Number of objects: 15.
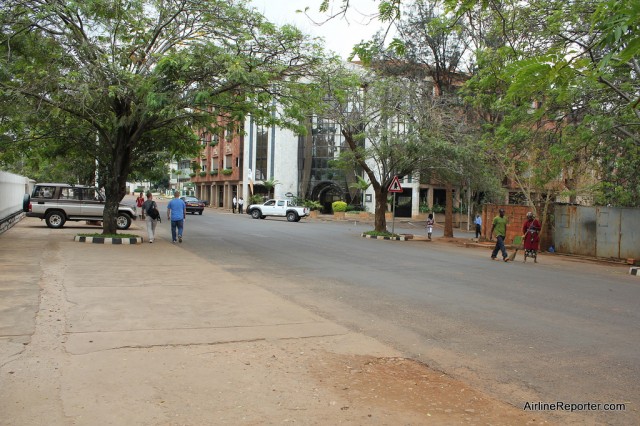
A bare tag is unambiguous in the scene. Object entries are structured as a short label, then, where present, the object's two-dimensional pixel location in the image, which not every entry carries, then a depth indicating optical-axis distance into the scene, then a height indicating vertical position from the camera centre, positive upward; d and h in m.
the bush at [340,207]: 45.44 -0.05
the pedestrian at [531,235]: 16.95 -0.78
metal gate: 19.19 -0.72
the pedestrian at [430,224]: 26.35 -0.78
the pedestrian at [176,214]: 17.72 -0.39
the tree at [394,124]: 23.30 +3.85
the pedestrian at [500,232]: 16.89 -0.69
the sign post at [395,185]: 24.28 +1.03
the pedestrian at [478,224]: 27.62 -0.75
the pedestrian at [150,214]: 17.66 -0.40
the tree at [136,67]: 14.34 +3.81
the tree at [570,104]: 4.91 +2.37
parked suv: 22.59 -0.12
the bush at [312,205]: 49.42 +0.07
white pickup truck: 39.91 -0.41
